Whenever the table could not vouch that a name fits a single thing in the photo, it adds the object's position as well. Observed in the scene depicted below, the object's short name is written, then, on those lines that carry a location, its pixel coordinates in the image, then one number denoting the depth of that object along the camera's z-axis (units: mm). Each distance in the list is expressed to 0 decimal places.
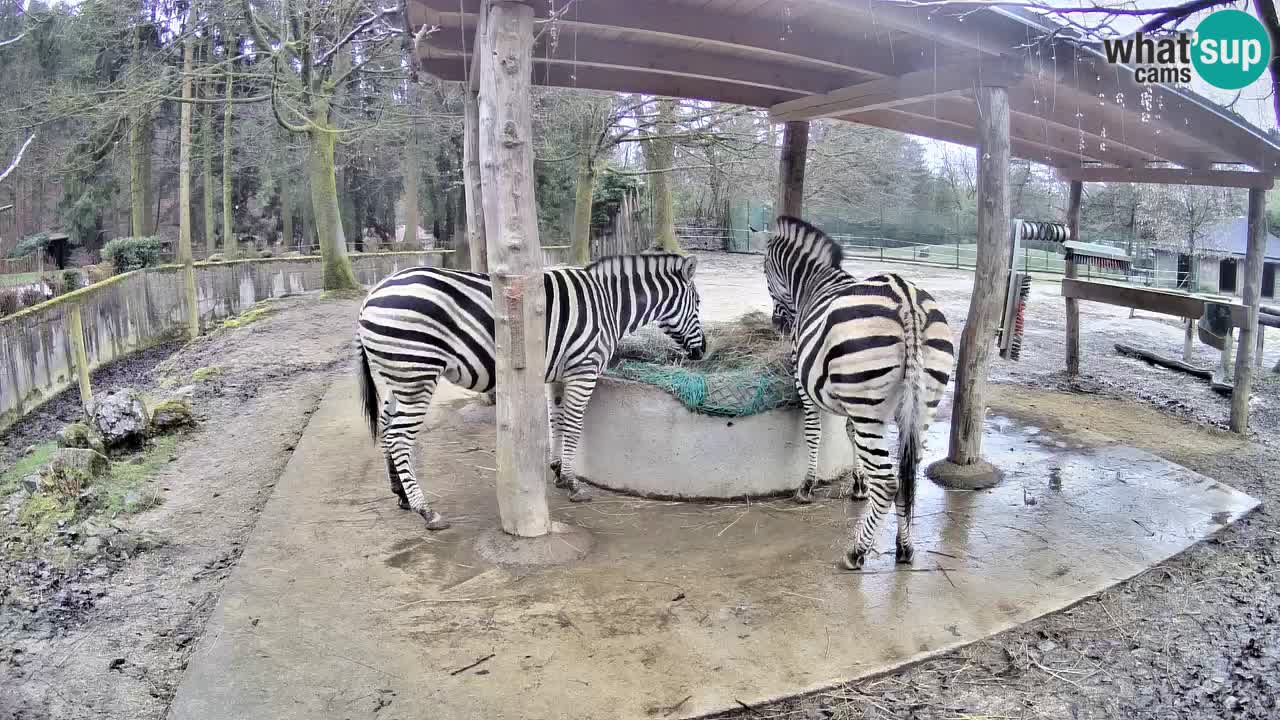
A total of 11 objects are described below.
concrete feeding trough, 5547
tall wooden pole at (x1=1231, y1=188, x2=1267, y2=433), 7352
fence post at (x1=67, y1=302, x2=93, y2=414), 9148
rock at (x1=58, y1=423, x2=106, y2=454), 6672
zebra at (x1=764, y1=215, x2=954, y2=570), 4242
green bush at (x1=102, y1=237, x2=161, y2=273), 17250
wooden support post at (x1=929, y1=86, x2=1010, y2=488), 5688
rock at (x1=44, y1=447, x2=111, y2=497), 5828
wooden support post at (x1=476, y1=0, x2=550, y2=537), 4344
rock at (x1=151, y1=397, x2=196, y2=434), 7434
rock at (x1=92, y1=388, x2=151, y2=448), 6789
